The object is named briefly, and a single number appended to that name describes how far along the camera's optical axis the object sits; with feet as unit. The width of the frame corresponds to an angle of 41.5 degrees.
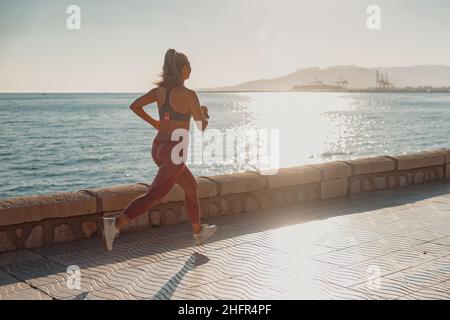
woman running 18.26
